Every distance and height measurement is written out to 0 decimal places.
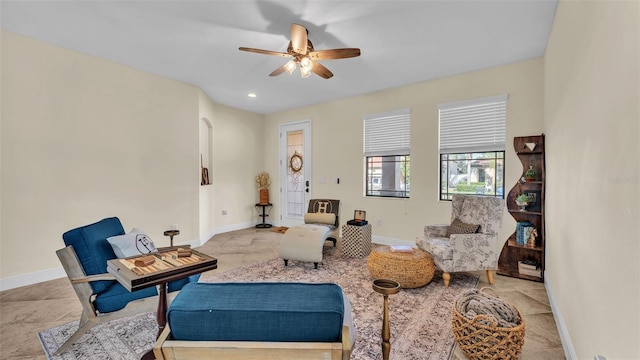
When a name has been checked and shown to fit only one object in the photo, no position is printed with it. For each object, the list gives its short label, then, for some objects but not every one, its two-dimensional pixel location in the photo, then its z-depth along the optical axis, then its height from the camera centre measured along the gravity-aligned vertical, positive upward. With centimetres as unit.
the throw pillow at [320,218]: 485 -72
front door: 623 +13
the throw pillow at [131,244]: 216 -54
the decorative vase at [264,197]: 673 -49
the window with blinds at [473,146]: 399 +46
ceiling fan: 273 +123
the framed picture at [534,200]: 349 -27
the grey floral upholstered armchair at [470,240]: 314 -72
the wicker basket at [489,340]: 180 -105
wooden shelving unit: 342 -40
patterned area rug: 200 -122
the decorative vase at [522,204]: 342 -32
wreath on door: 638 +33
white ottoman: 365 -89
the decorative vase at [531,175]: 344 +3
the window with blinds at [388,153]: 486 +43
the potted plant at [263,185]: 674 -21
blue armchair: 194 -79
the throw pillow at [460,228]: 334 -60
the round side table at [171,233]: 274 -55
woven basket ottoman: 296 -96
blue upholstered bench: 91 -51
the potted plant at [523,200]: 342 -27
